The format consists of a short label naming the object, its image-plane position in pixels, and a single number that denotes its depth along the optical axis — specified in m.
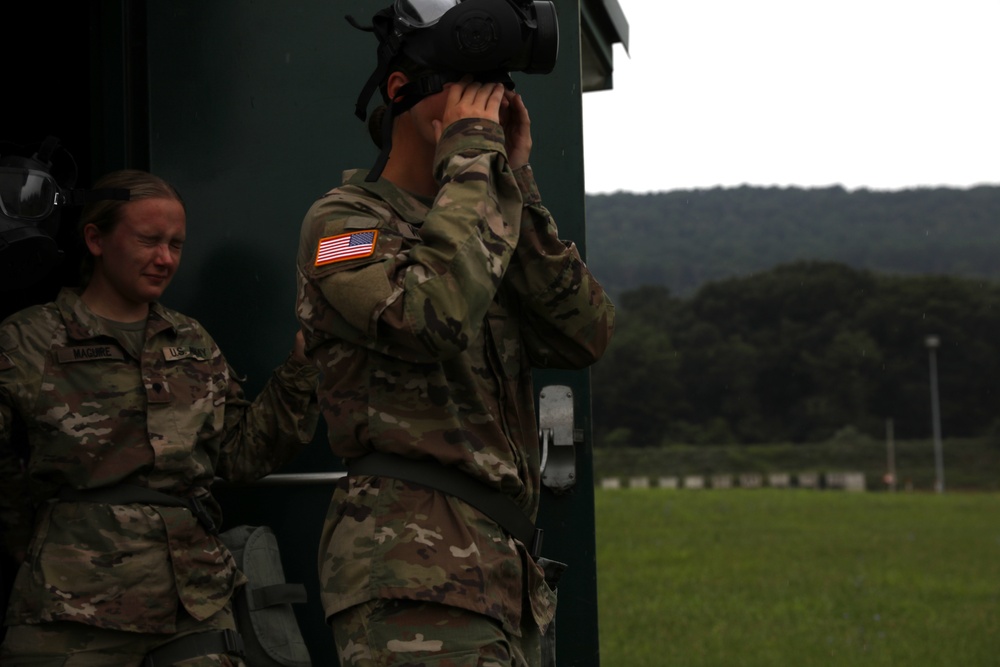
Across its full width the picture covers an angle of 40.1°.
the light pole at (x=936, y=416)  66.56
